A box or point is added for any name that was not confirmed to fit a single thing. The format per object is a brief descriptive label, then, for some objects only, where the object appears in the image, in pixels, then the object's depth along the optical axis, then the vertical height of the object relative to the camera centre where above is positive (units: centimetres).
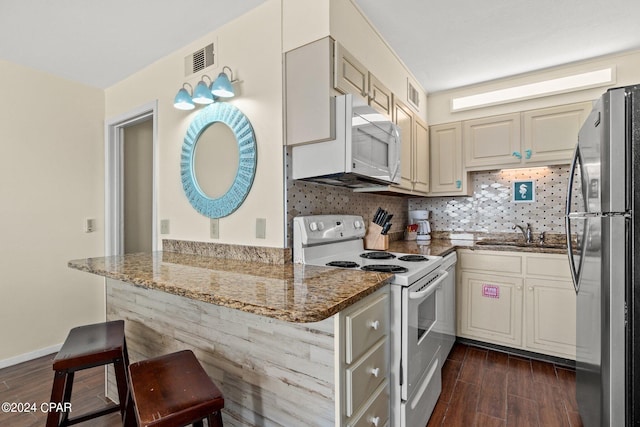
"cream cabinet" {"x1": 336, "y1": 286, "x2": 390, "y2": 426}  103 -55
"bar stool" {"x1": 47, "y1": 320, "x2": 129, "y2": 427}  132 -64
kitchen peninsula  104 -47
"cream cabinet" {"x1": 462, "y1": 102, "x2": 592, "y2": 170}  260 +66
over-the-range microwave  158 +34
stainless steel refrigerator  114 -18
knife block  233 -21
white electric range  136 -41
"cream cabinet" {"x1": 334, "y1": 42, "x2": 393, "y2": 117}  167 +80
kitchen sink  255 -29
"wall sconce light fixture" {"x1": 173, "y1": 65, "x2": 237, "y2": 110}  185 +75
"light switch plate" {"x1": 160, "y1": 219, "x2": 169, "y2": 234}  238 -10
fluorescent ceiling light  251 +109
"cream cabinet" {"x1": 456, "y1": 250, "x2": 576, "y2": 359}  235 -73
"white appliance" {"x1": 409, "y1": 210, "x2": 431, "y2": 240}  311 -12
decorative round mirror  191 +35
